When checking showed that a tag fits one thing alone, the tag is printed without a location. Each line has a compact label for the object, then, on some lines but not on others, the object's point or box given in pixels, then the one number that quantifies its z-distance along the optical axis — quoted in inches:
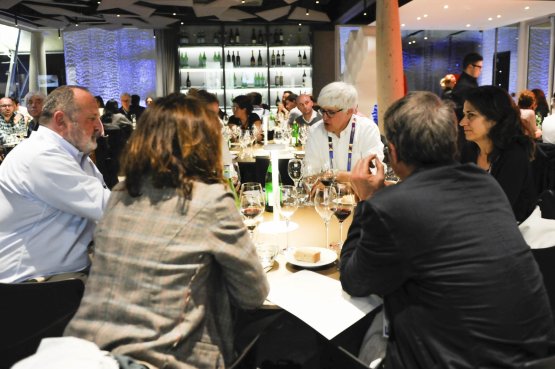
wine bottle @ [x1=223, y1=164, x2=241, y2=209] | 92.1
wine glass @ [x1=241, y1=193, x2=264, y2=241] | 78.5
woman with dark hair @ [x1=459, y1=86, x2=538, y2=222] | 103.5
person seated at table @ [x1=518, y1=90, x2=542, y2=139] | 227.3
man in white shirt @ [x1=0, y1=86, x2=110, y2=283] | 81.7
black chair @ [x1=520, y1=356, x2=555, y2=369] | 43.6
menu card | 56.4
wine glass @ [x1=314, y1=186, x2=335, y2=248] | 76.0
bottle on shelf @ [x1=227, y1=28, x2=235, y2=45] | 431.5
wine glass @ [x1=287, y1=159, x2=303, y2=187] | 120.3
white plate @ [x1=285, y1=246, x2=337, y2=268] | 71.4
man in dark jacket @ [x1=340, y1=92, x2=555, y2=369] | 49.3
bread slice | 72.2
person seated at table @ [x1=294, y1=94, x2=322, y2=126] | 263.1
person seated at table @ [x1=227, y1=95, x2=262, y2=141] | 274.1
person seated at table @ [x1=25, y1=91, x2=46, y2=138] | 238.1
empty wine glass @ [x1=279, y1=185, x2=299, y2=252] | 87.2
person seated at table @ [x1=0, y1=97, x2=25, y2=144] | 275.9
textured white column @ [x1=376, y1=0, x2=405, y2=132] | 271.9
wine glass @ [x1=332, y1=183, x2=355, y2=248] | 76.5
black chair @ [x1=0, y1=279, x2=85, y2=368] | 66.4
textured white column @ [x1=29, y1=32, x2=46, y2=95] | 465.1
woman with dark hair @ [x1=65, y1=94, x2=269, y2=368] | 49.3
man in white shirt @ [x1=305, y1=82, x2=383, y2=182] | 141.5
